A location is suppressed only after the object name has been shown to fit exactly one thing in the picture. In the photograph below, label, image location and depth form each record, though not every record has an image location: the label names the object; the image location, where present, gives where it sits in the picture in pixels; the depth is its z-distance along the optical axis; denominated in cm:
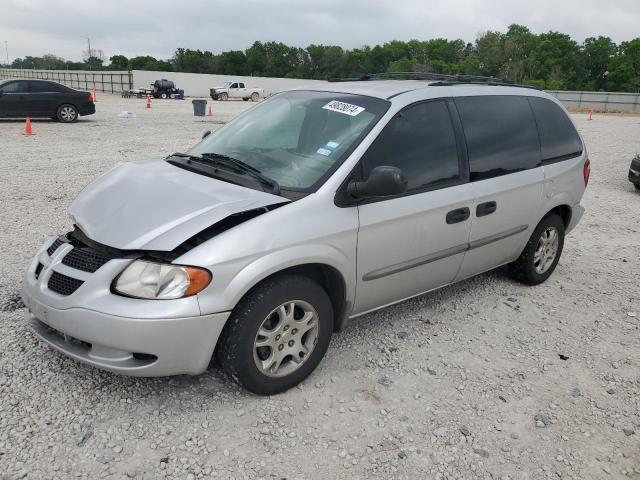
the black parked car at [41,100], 1659
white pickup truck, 4147
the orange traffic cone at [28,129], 1425
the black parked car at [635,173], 959
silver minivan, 267
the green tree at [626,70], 6806
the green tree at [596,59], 7894
